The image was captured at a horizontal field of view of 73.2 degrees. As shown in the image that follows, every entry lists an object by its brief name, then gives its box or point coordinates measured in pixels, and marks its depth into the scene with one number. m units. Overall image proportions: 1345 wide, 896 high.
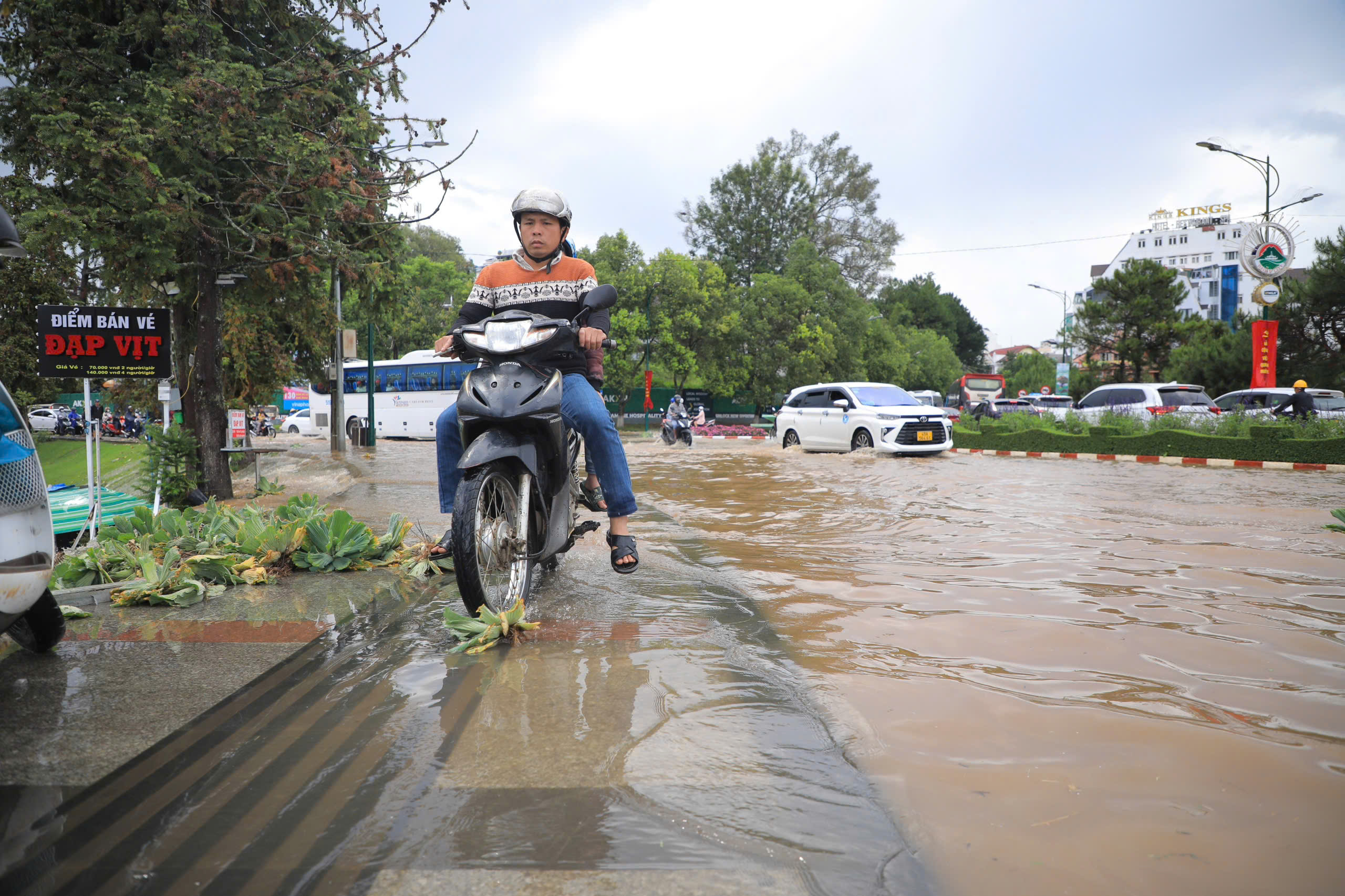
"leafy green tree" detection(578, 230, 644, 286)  47.16
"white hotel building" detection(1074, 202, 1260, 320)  86.81
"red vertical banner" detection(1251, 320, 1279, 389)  26.38
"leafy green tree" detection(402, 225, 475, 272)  63.00
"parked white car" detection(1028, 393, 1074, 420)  35.34
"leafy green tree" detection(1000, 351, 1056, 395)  84.19
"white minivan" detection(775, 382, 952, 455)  19.09
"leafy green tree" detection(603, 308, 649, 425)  46.19
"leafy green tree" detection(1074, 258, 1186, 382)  40.91
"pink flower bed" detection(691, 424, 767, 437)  37.72
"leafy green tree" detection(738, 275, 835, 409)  48.44
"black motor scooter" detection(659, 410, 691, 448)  26.44
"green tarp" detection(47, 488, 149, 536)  9.72
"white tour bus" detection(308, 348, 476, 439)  34.50
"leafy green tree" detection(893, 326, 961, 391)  69.94
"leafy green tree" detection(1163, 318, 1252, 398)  30.97
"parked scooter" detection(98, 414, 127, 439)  45.91
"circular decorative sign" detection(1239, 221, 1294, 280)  26.94
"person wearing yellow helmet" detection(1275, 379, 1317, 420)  18.77
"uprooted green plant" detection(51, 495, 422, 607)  4.59
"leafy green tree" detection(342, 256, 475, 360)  48.75
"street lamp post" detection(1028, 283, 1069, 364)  47.94
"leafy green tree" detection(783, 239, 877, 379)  49.34
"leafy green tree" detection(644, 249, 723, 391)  47.31
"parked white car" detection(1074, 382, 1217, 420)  22.72
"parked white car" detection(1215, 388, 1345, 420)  21.28
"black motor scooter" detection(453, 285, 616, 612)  4.09
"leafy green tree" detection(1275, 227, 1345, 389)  29.33
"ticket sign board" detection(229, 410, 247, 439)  11.45
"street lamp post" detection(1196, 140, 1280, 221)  26.41
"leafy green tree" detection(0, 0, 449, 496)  8.34
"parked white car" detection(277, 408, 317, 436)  47.59
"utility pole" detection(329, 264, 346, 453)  22.22
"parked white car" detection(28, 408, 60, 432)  51.31
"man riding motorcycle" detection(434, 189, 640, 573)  4.72
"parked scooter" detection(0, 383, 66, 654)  2.80
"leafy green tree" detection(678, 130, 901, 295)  56.72
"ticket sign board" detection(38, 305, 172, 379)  7.30
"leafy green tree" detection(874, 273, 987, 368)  80.44
